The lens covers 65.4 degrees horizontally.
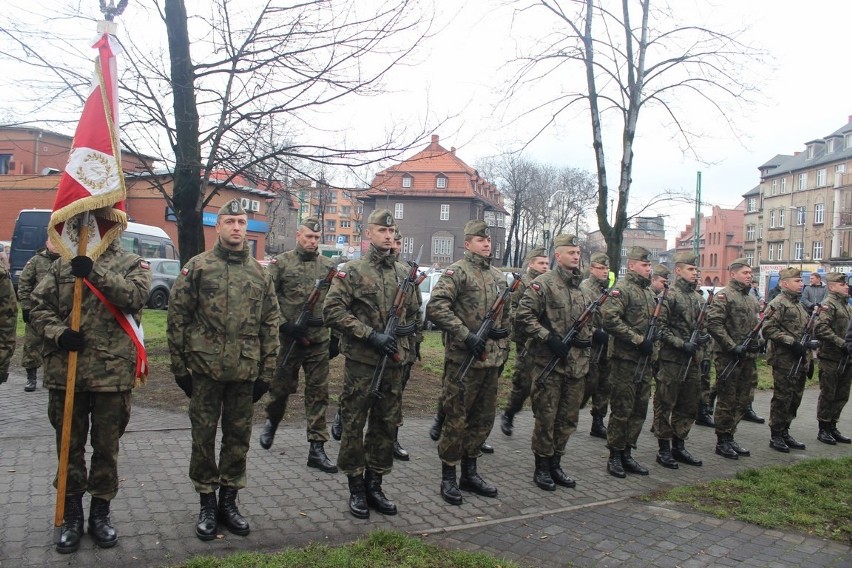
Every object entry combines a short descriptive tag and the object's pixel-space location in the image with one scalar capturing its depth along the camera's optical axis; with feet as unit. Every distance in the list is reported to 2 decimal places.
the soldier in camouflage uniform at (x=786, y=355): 26.99
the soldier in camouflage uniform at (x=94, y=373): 13.82
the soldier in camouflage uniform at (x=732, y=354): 25.32
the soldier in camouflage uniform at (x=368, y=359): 16.65
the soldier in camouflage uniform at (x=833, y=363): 28.19
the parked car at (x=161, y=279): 74.43
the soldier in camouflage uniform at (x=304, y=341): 20.70
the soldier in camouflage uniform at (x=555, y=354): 19.93
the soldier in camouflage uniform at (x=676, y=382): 23.52
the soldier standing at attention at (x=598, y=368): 27.35
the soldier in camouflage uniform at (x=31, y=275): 26.37
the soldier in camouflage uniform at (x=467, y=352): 18.34
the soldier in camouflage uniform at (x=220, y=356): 14.83
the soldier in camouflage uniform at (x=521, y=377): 26.32
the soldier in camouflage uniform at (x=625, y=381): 21.99
